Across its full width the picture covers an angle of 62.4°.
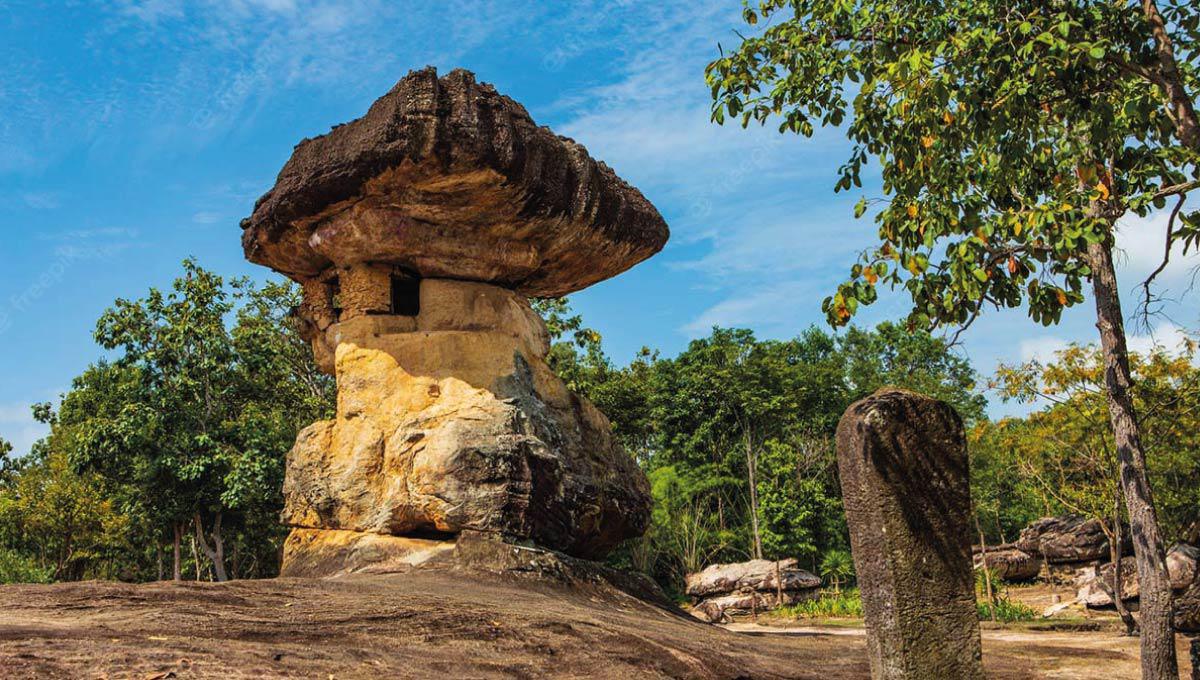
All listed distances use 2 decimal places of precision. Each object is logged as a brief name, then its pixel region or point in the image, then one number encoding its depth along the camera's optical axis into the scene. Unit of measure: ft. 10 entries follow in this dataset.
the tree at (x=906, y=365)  128.47
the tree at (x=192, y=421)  64.34
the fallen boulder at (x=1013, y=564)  91.61
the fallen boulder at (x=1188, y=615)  52.44
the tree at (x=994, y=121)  23.04
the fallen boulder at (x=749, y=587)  85.92
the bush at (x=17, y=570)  64.80
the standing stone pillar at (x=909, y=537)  18.72
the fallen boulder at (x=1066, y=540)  88.22
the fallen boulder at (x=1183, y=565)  63.46
